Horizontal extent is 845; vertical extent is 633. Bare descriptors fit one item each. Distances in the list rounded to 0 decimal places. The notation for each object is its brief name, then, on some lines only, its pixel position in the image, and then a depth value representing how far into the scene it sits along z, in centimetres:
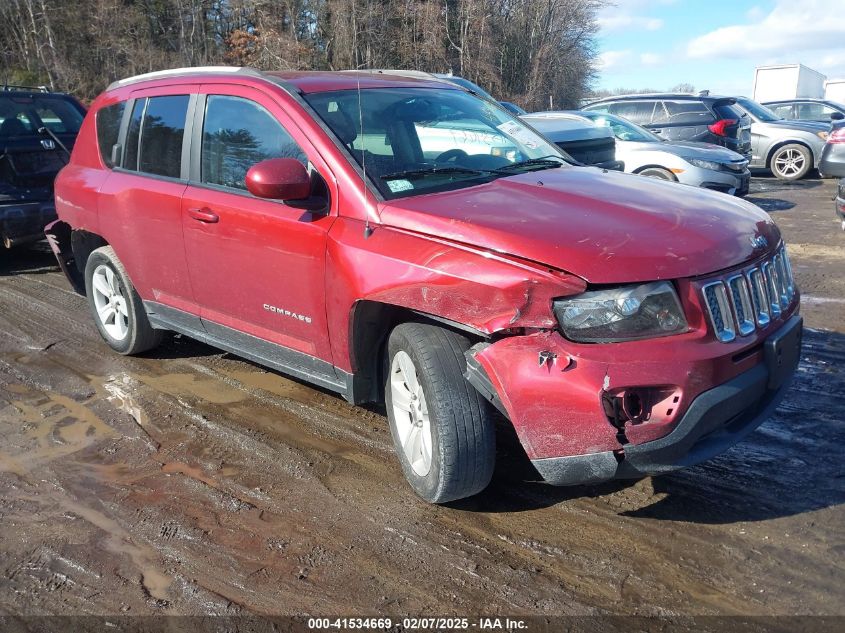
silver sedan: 1086
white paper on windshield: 434
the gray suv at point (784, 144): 1551
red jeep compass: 274
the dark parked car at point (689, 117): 1344
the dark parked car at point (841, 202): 799
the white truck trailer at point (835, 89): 3791
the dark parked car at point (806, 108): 1972
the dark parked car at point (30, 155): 780
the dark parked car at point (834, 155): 1148
